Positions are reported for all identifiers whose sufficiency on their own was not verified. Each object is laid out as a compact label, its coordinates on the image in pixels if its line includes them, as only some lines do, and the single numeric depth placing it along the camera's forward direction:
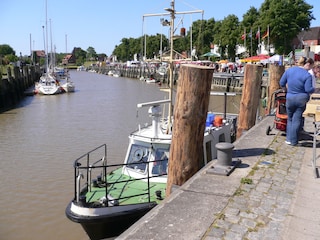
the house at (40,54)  165.88
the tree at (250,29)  52.50
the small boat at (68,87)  48.84
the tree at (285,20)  44.59
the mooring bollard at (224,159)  6.29
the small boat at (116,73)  99.81
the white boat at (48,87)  45.41
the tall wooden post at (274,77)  14.66
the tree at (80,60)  190.10
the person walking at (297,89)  7.43
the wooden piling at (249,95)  11.23
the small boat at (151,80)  67.69
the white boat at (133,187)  7.26
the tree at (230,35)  58.81
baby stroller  8.66
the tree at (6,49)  156.20
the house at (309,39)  72.31
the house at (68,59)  188.12
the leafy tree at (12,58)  103.66
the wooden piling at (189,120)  6.35
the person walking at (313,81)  7.81
